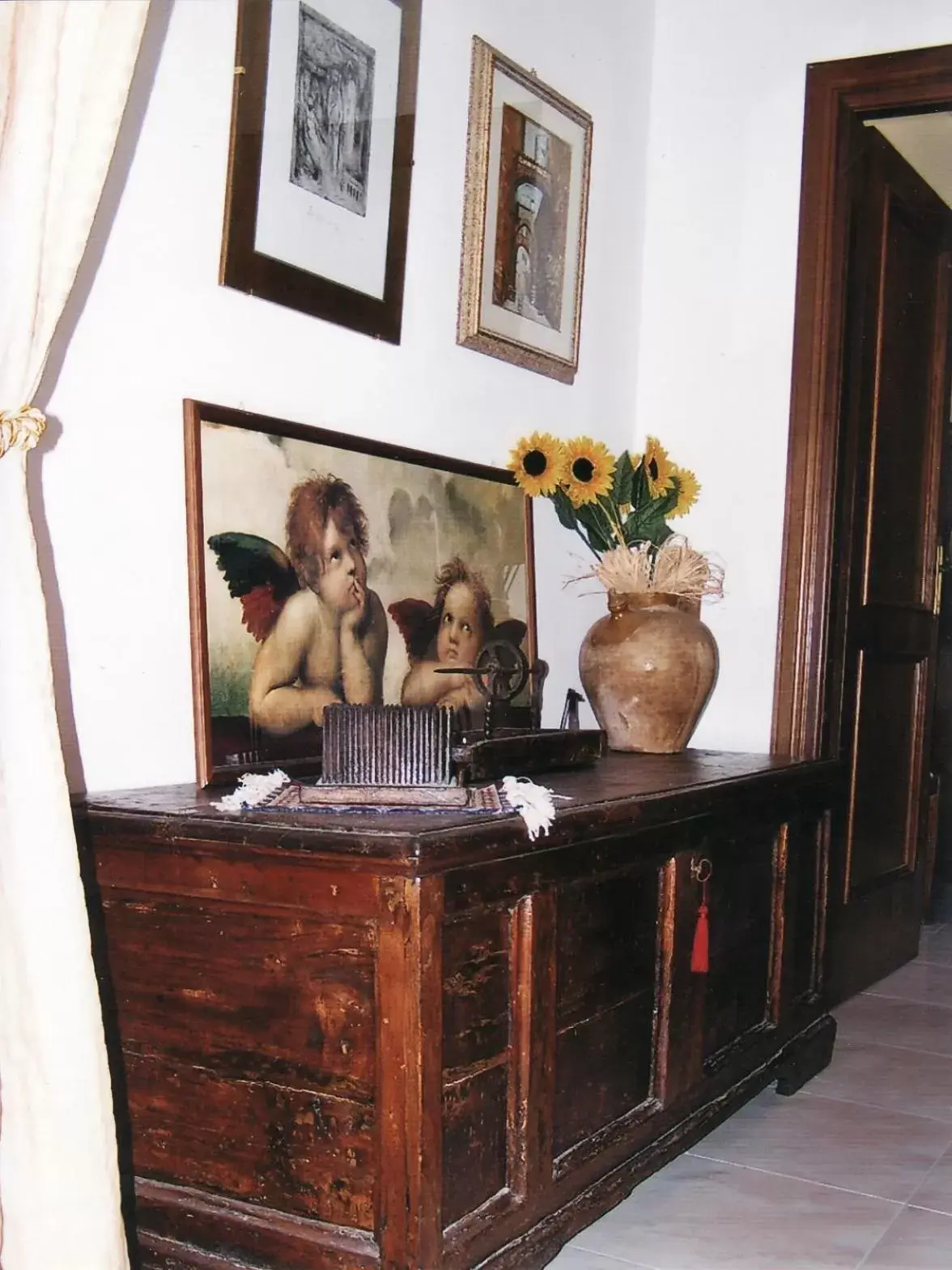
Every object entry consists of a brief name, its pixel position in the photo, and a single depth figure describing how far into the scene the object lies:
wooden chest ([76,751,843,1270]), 1.53
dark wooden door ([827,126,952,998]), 3.35
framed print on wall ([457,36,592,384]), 2.60
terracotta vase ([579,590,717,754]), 2.66
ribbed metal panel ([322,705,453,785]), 1.76
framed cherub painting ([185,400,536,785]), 1.99
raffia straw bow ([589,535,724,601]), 2.75
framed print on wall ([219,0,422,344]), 2.03
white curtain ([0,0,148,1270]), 1.43
